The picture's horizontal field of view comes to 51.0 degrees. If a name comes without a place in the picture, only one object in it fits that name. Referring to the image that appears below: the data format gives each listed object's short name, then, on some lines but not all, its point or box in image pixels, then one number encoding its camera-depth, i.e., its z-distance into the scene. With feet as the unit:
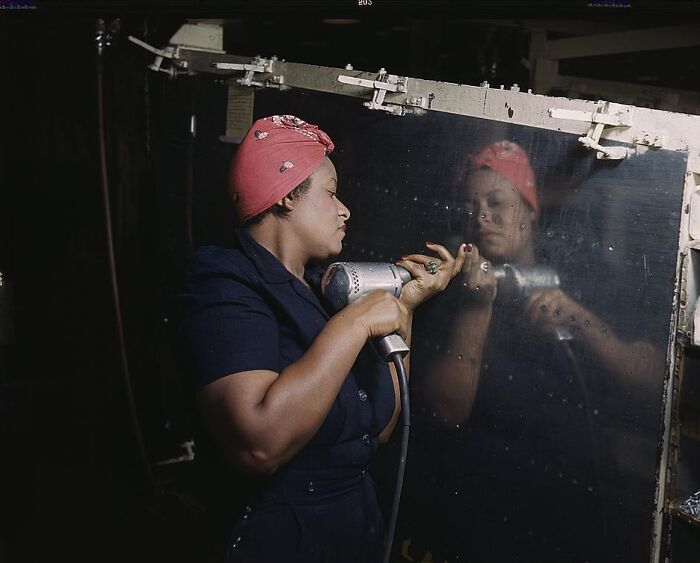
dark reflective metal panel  4.85
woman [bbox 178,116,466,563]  5.06
